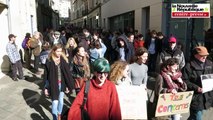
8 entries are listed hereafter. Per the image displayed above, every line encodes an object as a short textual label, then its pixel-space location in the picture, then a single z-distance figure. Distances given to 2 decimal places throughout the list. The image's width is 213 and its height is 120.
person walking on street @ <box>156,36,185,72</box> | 6.39
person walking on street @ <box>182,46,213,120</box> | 4.50
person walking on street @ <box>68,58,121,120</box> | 3.03
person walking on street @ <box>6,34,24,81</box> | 9.40
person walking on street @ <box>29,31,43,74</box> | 11.49
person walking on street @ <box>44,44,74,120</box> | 5.25
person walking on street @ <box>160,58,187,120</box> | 4.46
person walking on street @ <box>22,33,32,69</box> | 11.95
